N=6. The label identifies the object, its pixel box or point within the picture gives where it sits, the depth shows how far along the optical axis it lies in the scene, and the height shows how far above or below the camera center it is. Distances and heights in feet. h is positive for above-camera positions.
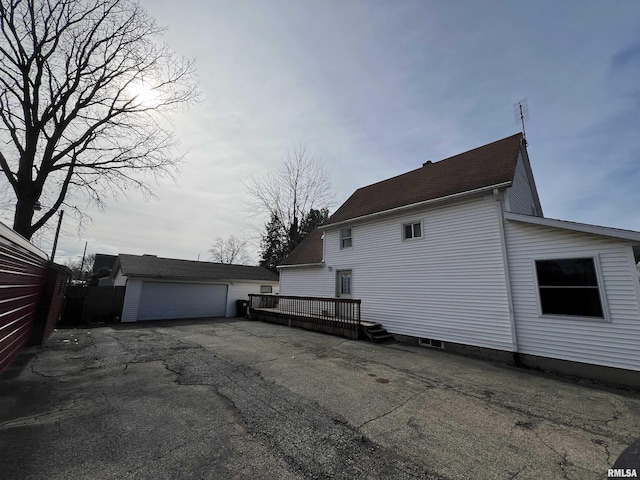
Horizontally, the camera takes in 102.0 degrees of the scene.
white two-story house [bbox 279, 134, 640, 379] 19.27 +2.52
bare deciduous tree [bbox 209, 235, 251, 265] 139.85 +19.59
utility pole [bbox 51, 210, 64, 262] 55.26 +8.55
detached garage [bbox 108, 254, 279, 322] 47.34 +0.27
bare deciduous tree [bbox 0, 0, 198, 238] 30.86 +23.68
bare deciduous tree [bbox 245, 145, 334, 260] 83.53 +23.27
